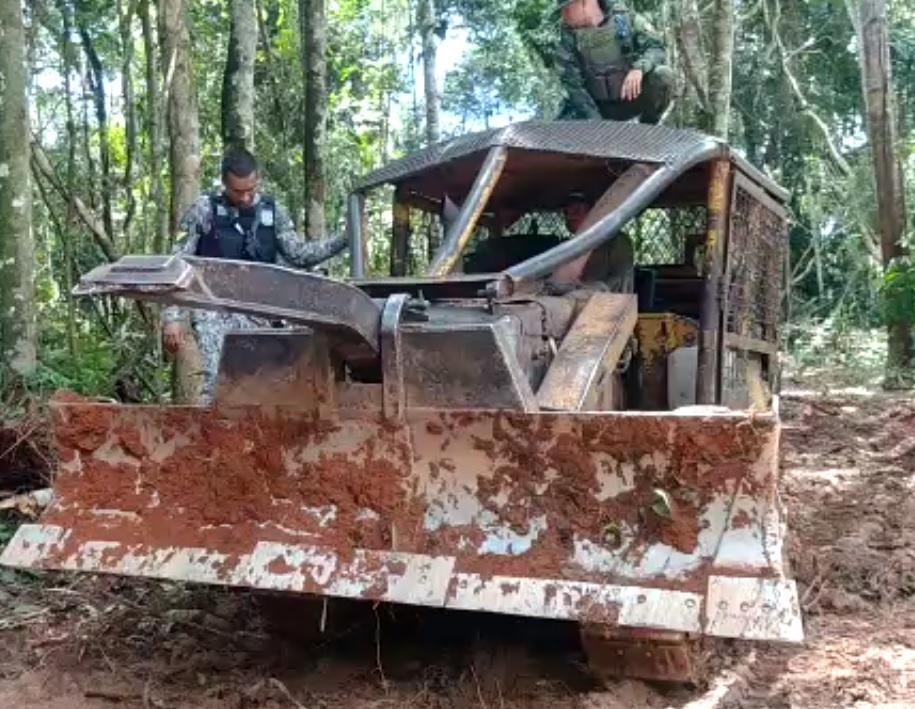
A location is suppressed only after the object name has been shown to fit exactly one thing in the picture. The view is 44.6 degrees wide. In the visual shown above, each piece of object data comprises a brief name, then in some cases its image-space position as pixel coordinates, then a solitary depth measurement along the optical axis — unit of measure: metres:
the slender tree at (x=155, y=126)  9.02
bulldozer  3.25
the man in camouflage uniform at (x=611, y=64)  6.60
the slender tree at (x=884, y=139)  11.75
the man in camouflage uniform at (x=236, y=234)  5.88
